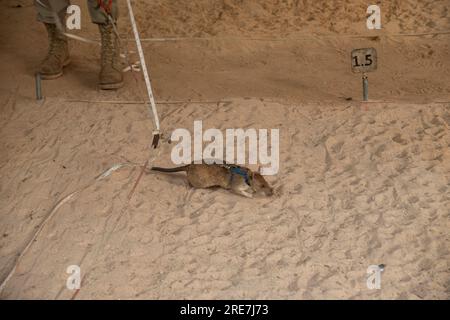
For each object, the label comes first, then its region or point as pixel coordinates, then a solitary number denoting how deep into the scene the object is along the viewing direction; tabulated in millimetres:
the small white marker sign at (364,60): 4824
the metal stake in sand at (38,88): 5363
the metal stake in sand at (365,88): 4867
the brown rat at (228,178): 4023
